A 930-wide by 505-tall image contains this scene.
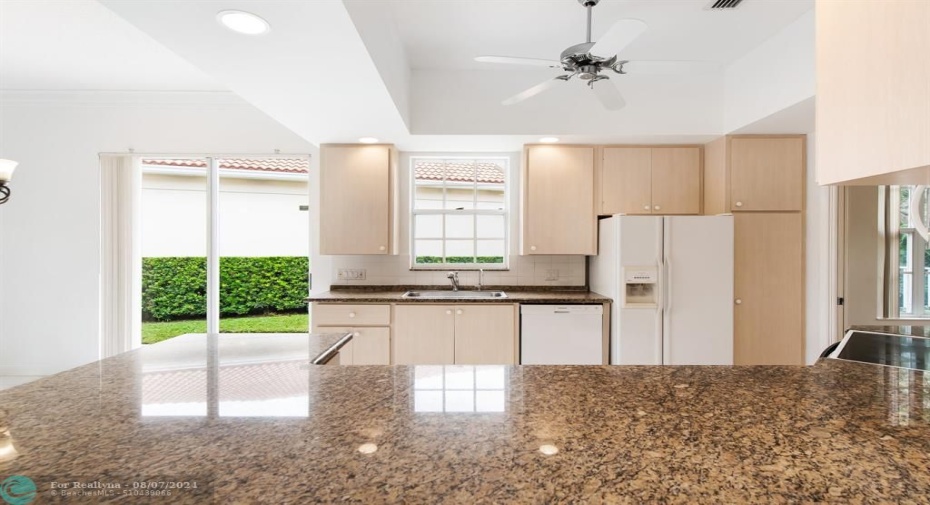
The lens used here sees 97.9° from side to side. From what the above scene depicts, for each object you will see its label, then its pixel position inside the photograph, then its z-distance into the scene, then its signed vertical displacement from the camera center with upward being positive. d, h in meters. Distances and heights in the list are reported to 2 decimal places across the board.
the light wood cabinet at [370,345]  3.24 -0.78
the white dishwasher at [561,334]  3.18 -0.68
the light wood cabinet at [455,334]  3.24 -0.69
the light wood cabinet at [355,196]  3.51 +0.45
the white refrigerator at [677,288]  3.03 -0.30
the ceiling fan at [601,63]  1.88 +0.95
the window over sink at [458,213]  3.96 +0.35
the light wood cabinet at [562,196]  3.49 +0.45
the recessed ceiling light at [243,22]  1.61 +0.93
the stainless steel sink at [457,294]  3.59 -0.42
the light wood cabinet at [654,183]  3.47 +0.56
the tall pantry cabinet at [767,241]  3.18 +0.06
